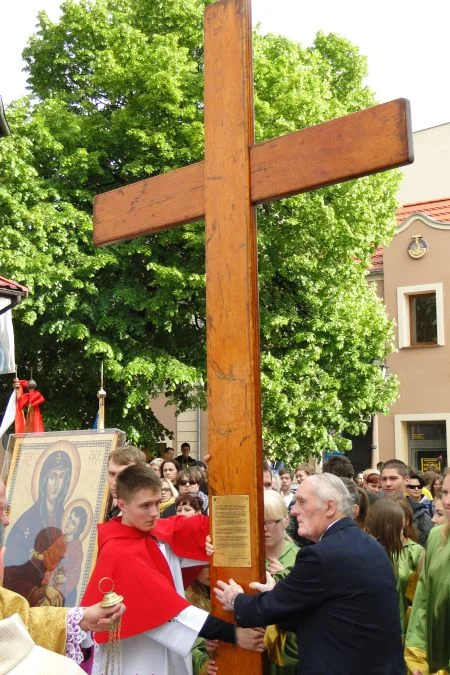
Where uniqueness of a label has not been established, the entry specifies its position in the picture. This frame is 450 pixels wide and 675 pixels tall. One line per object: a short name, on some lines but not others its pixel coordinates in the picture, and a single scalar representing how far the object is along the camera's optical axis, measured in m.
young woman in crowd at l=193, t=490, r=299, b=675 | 3.69
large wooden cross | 3.55
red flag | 8.57
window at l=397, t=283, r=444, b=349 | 22.02
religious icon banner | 5.41
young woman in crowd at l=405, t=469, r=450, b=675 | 3.83
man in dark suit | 3.12
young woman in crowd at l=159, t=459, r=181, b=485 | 9.63
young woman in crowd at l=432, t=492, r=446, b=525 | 5.17
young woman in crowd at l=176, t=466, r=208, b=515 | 7.66
